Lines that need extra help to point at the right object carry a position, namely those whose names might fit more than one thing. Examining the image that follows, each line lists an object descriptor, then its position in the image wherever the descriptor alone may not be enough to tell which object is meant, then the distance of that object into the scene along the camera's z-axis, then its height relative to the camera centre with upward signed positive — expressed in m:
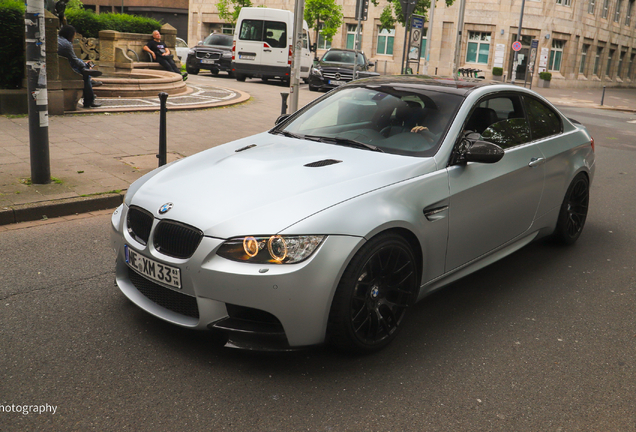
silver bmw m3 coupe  3.12 -0.86
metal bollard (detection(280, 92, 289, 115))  10.06 -0.80
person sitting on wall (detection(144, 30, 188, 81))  18.16 -0.28
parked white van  23.17 +0.21
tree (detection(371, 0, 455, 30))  42.25 +3.24
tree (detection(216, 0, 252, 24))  48.44 +2.98
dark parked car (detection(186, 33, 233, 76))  26.44 -0.55
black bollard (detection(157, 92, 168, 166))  8.02 -1.16
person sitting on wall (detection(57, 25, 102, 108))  11.61 -0.45
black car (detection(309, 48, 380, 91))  22.47 -0.64
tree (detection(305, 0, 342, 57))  41.06 +2.48
